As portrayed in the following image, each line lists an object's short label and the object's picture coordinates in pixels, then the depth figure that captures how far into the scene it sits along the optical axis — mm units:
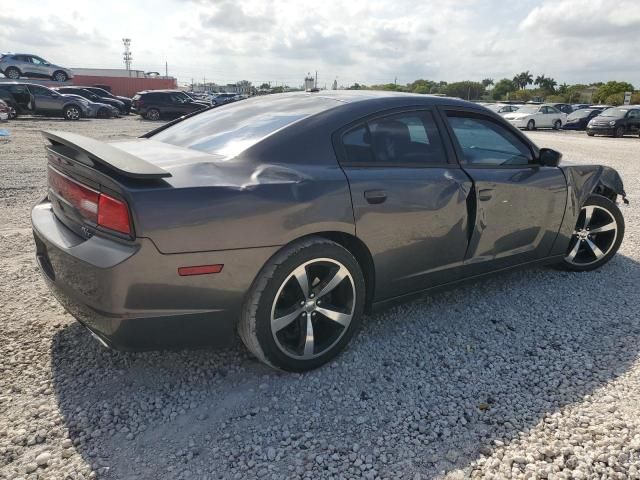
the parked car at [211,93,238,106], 37531
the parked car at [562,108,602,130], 27062
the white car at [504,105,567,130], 26391
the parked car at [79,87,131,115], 28319
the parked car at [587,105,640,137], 22234
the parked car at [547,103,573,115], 31341
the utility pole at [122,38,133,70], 85125
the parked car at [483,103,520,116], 28325
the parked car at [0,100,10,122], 17719
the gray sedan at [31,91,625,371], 2186
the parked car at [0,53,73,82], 31359
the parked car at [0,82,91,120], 19953
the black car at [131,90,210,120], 23969
